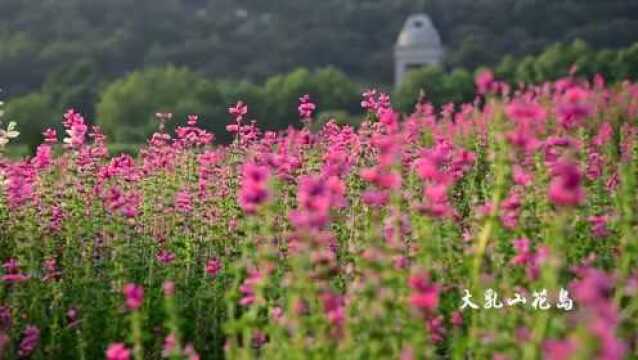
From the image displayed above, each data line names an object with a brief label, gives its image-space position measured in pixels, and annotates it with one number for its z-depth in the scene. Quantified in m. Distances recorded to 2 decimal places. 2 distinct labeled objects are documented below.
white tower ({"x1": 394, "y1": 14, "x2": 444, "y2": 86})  108.04
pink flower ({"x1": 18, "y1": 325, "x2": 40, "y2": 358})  8.91
